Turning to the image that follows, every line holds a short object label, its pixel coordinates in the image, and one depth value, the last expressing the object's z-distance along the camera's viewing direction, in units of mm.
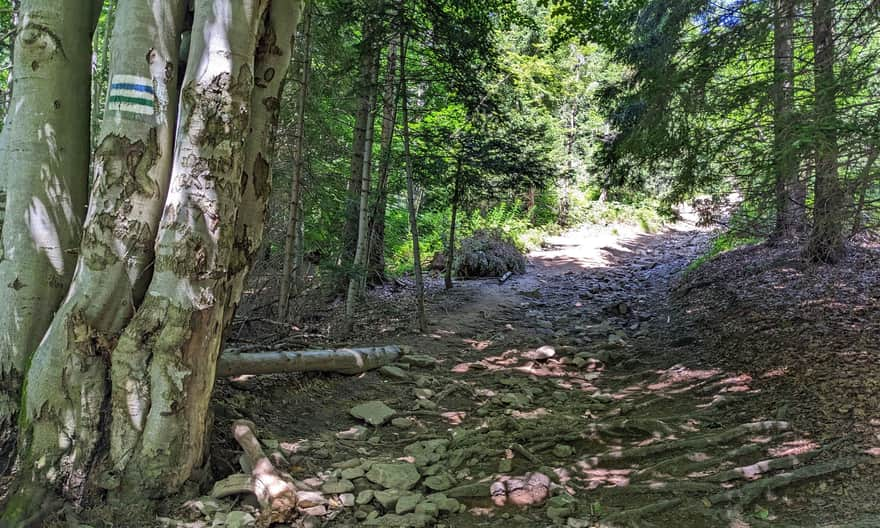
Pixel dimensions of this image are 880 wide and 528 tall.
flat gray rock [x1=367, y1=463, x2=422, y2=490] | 3621
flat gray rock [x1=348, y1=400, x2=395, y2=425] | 4781
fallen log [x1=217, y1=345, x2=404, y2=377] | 4496
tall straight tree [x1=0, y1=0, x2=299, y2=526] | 3023
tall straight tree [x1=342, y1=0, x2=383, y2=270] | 7738
